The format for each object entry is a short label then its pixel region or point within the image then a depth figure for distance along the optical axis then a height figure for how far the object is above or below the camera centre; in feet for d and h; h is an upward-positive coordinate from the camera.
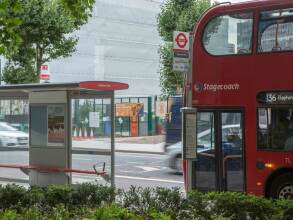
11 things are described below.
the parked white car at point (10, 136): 42.01 -0.46
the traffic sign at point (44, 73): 101.93 +9.81
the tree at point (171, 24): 113.70 +20.08
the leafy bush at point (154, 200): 23.19 -2.76
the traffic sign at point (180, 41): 33.83 +4.94
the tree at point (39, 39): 94.53 +14.39
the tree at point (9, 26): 24.16 +4.15
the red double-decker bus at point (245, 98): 35.17 +1.90
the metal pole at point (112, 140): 37.76 -0.69
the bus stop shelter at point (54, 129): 38.52 +0.04
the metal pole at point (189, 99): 33.40 +1.70
